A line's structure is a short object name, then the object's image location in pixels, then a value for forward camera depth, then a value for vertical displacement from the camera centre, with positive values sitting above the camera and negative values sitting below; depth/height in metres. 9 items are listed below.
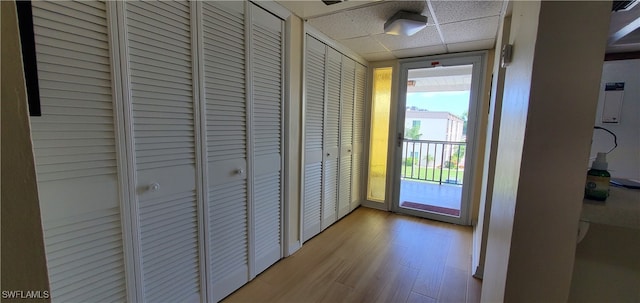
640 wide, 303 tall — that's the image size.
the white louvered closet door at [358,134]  3.25 -0.08
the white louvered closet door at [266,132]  1.80 -0.05
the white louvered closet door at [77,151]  0.94 -0.12
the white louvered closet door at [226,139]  1.51 -0.09
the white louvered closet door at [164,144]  1.20 -0.11
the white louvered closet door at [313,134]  2.39 -0.07
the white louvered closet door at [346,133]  2.96 -0.06
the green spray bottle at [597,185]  0.73 -0.15
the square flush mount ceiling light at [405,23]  1.88 +0.83
